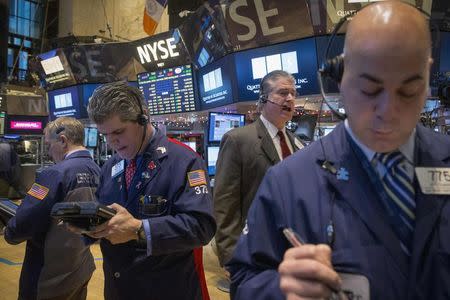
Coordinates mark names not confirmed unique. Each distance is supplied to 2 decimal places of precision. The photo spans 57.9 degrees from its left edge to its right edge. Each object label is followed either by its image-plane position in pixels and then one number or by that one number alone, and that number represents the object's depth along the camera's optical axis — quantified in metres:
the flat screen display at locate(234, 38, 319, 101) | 5.16
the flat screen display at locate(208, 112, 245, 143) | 5.18
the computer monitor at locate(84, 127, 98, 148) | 9.62
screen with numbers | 7.39
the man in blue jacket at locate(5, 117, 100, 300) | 2.28
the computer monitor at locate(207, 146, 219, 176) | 5.08
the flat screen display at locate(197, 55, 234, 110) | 5.93
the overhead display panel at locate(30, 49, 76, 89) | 9.80
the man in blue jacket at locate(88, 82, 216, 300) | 1.70
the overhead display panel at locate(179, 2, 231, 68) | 5.74
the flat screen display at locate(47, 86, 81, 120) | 9.85
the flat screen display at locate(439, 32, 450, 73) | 4.95
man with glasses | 2.53
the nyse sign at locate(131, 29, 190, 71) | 7.38
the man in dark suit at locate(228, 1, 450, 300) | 0.79
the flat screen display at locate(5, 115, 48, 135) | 10.30
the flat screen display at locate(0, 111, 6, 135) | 10.30
